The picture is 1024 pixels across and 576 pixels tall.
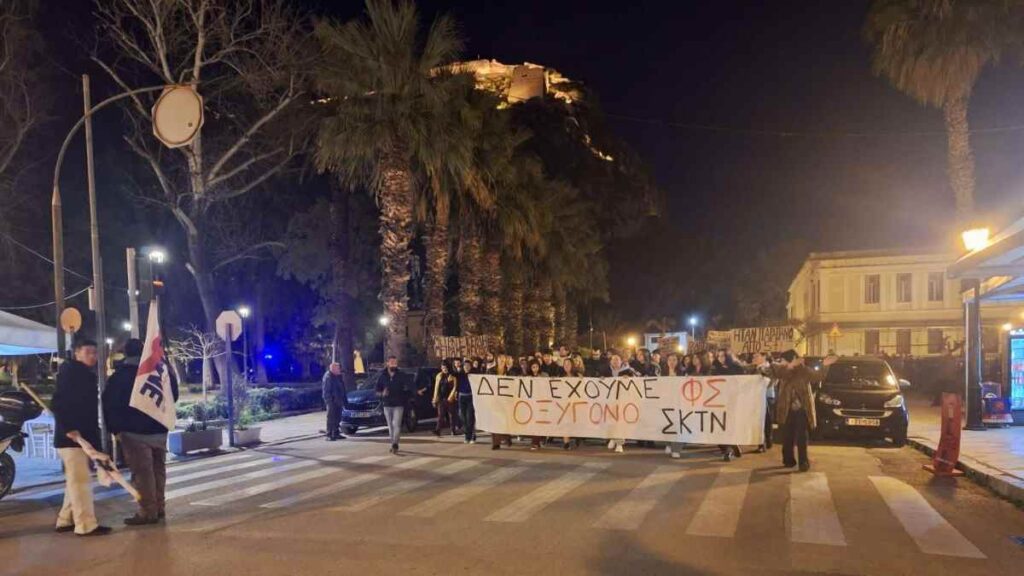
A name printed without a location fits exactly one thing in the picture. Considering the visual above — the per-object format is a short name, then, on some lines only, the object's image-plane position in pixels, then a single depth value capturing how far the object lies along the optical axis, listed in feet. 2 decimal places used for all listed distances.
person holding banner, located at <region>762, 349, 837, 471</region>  39.32
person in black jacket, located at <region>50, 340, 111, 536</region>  27.32
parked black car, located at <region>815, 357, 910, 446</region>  50.16
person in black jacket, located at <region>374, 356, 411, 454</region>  47.65
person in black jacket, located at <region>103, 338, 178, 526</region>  28.66
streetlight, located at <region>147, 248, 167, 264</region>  54.98
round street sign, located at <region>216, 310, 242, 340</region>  54.90
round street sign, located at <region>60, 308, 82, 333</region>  45.65
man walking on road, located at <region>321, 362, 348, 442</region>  56.54
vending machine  56.95
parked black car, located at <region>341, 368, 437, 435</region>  59.67
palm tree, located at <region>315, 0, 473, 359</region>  71.26
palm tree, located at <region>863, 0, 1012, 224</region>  79.87
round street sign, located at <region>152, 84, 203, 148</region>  37.65
